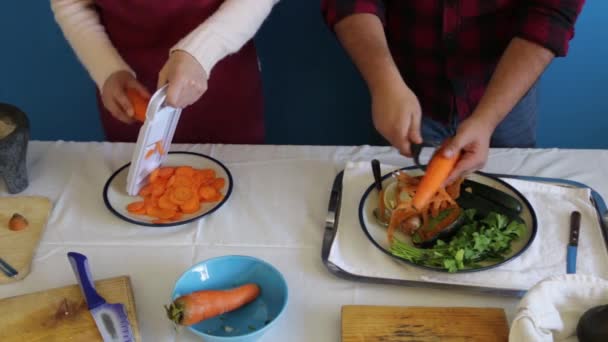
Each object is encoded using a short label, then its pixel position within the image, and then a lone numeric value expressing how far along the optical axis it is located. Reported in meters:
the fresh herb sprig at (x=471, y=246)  0.99
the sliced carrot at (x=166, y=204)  1.16
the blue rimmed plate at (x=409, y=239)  1.01
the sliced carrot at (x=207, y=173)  1.24
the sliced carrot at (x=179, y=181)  1.20
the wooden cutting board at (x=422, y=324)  0.89
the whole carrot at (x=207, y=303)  0.89
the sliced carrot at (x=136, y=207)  1.16
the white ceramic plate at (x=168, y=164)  1.14
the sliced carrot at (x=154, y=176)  1.21
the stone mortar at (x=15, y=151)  1.18
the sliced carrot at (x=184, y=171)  1.22
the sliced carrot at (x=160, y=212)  1.15
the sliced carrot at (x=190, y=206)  1.16
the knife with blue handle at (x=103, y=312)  0.90
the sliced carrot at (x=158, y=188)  1.19
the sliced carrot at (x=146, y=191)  1.19
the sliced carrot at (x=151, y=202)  1.17
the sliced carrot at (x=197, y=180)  1.20
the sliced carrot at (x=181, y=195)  1.17
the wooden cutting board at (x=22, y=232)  1.06
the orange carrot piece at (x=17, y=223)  1.13
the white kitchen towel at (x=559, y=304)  0.81
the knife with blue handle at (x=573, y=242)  0.99
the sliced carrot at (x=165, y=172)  1.22
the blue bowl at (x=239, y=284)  0.95
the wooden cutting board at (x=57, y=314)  0.92
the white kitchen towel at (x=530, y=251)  0.98
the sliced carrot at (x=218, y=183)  1.22
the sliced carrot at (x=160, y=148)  1.17
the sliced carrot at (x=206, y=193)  1.19
